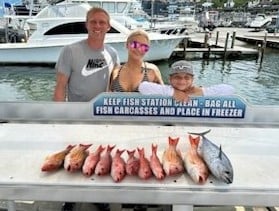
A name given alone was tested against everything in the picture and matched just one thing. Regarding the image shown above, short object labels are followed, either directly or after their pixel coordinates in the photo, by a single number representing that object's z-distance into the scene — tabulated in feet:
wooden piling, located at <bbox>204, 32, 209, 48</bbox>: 77.50
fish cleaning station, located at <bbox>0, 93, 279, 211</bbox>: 5.09
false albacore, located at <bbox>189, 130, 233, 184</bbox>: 5.20
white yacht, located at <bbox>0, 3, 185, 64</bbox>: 55.57
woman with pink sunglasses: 9.12
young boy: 8.04
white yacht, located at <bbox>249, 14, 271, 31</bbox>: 164.86
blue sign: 7.07
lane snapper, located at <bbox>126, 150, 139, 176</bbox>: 5.44
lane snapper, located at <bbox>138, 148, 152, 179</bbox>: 5.33
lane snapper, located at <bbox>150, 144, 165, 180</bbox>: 5.33
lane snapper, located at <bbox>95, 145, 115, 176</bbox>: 5.42
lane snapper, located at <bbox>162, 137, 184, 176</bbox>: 5.45
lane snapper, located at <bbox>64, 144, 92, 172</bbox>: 5.53
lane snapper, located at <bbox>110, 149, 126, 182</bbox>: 5.30
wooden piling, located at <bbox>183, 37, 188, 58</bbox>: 67.04
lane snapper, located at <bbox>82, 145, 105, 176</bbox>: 5.43
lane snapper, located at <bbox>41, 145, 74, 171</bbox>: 5.53
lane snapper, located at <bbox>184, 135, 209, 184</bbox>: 5.23
